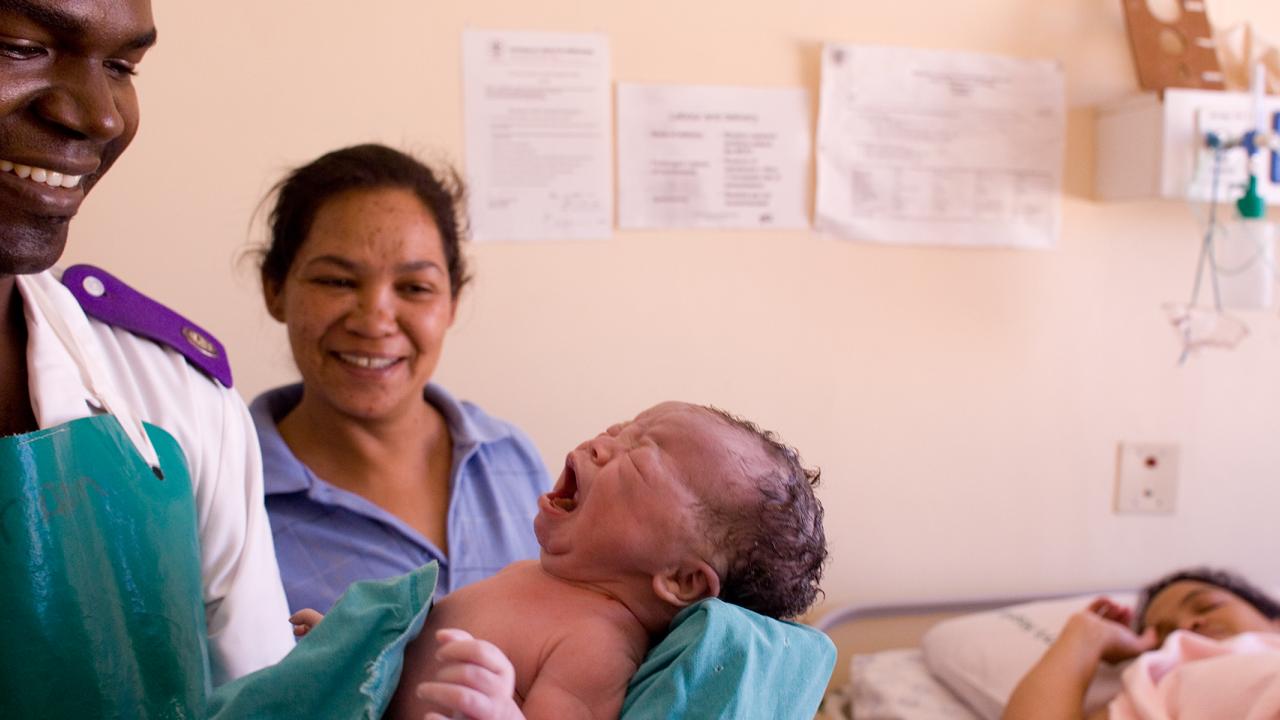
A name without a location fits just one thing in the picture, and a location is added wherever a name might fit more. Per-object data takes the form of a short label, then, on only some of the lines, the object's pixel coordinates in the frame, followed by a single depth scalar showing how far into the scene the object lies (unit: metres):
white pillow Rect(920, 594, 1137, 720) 2.05
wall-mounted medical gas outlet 2.30
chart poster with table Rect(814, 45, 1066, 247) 2.37
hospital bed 2.08
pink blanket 1.69
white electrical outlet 2.59
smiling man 0.93
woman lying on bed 1.73
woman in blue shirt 1.61
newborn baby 1.04
